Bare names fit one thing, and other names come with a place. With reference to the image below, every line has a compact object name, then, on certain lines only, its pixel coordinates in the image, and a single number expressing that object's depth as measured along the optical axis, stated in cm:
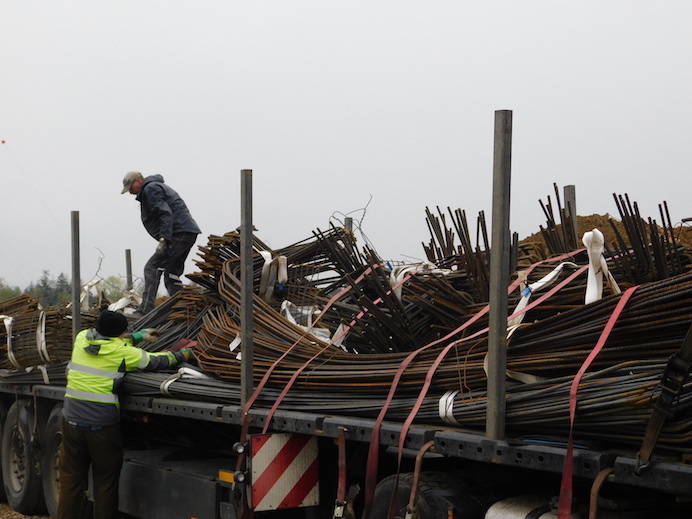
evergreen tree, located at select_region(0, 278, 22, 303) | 2236
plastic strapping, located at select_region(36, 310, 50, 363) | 914
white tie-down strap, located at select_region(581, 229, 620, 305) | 454
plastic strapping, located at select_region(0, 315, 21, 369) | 956
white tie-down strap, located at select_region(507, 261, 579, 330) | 462
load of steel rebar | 399
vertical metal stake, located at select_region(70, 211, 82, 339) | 849
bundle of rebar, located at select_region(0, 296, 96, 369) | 914
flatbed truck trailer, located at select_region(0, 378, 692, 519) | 398
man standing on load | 970
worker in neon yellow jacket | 747
